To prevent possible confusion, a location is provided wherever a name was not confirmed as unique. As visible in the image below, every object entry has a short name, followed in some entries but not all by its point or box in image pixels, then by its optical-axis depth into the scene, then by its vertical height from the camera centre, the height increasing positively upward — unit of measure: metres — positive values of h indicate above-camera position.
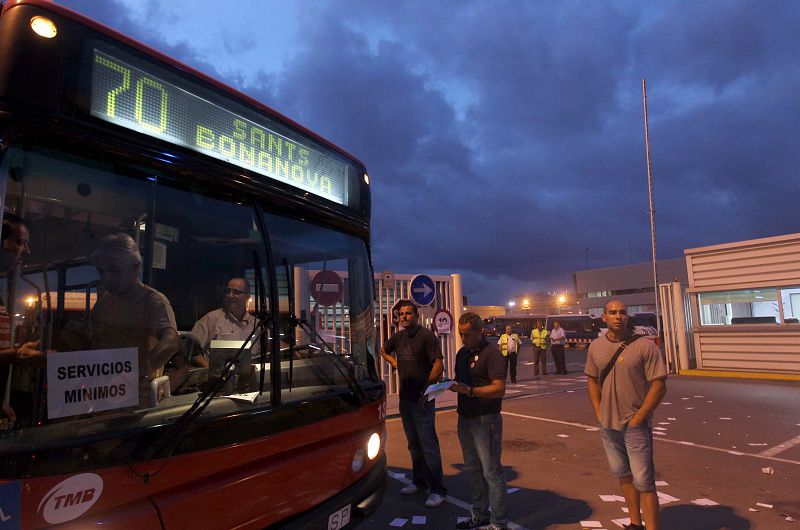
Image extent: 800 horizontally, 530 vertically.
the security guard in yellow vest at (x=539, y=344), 17.12 -0.87
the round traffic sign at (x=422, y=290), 9.20 +0.62
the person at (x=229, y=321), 2.48 +0.03
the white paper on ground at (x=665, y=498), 4.67 -1.76
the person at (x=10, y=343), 1.65 -0.03
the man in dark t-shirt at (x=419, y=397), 4.69 -0.72
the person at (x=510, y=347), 14.91 -0.83
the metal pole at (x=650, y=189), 15.00 +3.93
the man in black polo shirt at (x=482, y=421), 3.82 -0.80
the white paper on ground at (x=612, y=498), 4.66 -1.74
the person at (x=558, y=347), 17.31 -1.00
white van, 34.97 -0.70
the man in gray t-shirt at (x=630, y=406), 3.57 -0.67
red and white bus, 1.76 +0.10
